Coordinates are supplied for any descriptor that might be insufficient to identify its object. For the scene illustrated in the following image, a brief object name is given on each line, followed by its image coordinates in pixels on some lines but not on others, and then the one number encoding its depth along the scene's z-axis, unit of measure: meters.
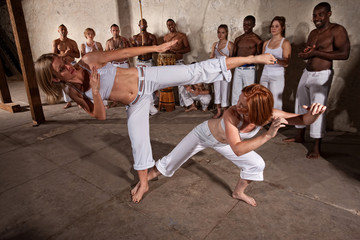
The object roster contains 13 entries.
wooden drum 5.55
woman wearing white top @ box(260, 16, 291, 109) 4.23
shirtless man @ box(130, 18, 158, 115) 6.35
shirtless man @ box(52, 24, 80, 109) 6.41
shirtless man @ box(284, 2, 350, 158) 3.40
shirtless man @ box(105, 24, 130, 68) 6.49
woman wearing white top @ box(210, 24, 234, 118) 5.27
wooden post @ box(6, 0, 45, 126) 4.92
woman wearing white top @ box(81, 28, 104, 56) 6.47
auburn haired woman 1.85
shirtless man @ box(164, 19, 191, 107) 6.07
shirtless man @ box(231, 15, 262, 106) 4.80
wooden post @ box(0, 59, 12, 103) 6.70
